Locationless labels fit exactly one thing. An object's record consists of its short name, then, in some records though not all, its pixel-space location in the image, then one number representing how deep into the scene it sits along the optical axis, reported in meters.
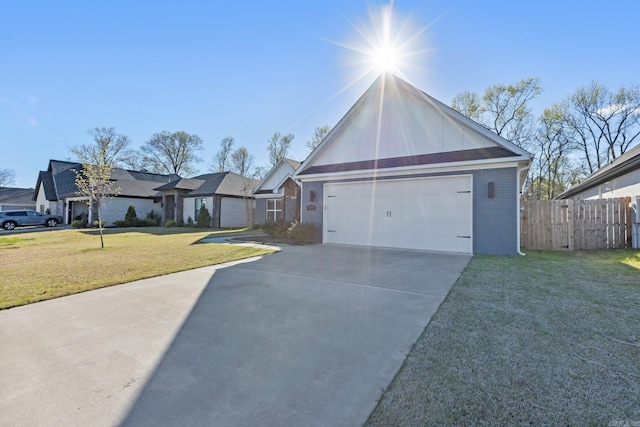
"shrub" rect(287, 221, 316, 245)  11.56
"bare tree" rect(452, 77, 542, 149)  25.44
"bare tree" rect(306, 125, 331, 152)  30.92
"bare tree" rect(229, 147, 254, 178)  39.09
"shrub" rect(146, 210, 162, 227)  25.89
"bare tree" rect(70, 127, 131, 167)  36.22
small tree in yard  11.62
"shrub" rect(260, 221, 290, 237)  13.89
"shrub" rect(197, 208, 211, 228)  21.81
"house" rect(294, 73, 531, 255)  8.42
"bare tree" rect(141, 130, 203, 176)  41.16
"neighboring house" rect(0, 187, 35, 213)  34.47
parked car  22.66
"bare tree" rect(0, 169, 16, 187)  46.46
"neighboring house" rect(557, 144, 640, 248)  9.13
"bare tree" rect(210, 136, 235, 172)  41.12
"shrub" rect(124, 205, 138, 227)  23.64
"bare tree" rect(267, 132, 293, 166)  35.22
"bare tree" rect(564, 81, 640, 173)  23.90
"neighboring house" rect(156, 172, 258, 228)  22.39
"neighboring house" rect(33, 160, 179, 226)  24.38
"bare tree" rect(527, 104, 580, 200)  26.52
